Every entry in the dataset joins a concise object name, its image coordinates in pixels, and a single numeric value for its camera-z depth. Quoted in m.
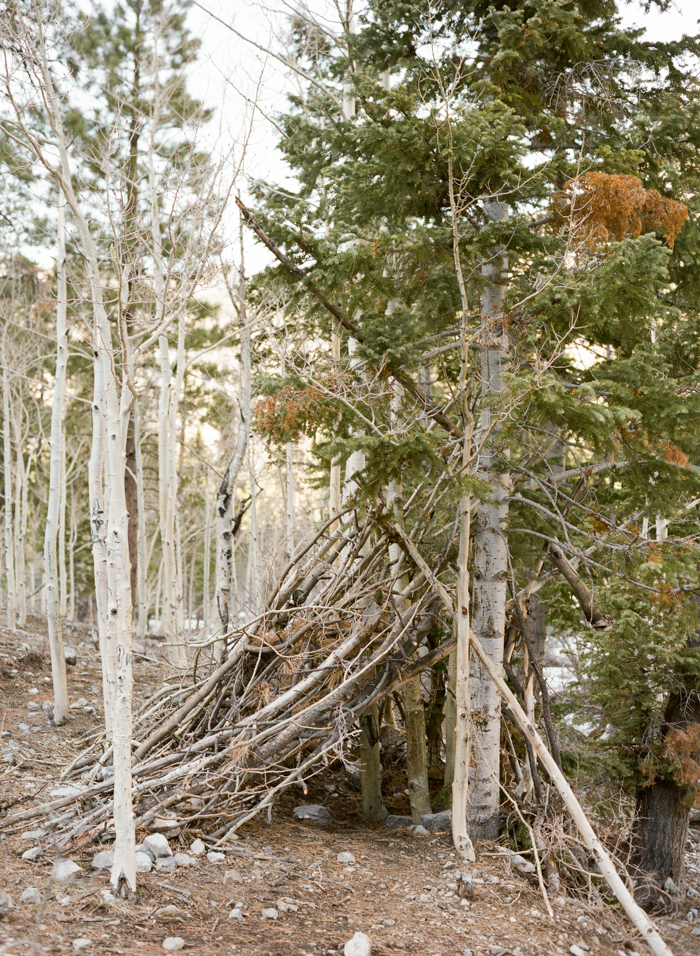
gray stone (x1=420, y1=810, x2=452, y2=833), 5.85
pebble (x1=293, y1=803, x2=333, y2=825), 6.14
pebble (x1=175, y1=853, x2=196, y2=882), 4.43
